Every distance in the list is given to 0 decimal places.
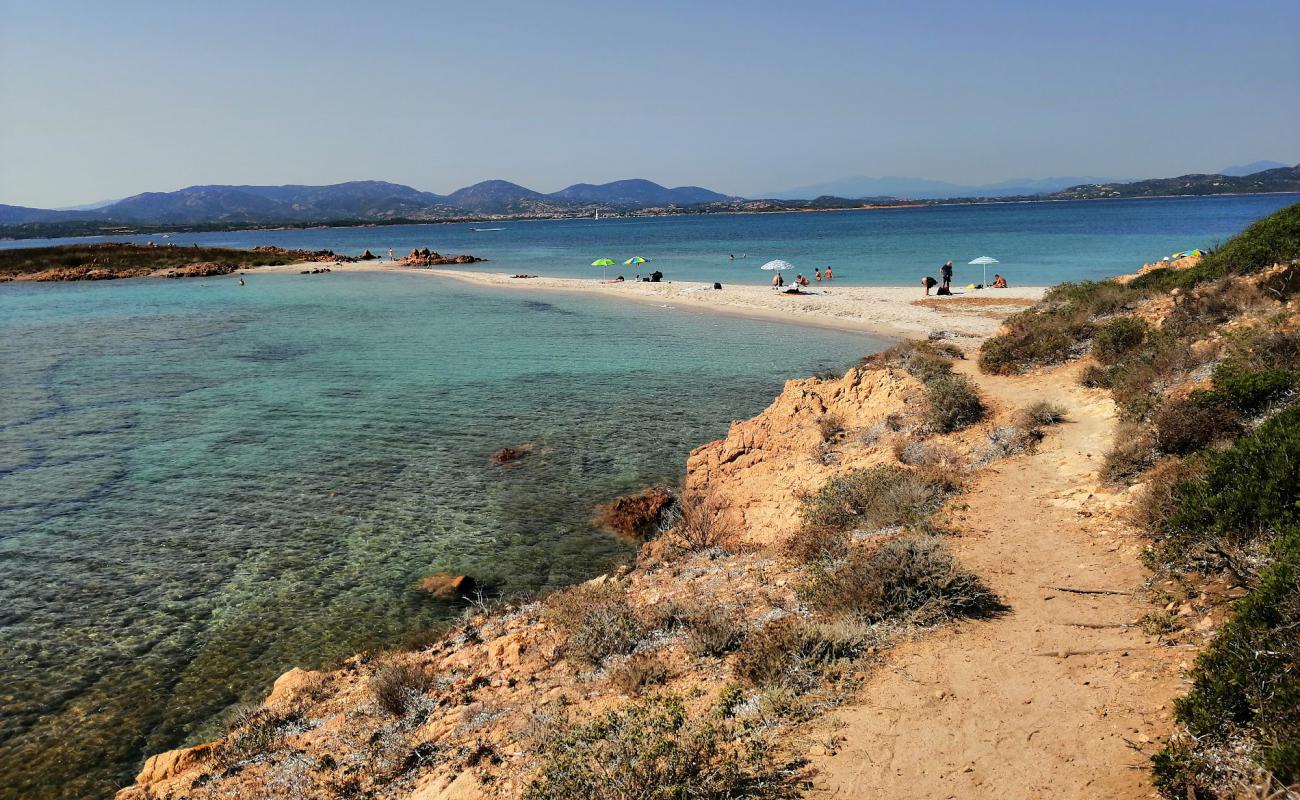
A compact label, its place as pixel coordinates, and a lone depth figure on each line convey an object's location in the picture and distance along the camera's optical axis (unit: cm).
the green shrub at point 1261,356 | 920
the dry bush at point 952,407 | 1209
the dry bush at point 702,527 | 1062
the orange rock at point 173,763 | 659
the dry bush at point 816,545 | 810
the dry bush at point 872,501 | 889
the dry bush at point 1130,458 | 866
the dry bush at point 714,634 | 644
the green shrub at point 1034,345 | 1518
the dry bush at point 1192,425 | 831
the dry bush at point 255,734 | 654
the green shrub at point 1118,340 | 1320
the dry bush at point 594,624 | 684
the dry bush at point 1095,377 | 1238
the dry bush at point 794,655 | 571
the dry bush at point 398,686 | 673
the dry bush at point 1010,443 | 1068
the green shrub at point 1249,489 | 608
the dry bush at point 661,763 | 447
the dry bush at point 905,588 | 650
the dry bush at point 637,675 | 602
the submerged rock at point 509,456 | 1534
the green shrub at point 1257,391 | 841
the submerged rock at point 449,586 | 1010
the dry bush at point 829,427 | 1295
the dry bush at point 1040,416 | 1137
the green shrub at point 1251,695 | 388
